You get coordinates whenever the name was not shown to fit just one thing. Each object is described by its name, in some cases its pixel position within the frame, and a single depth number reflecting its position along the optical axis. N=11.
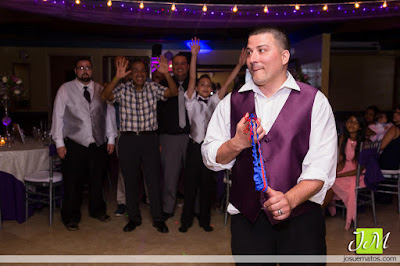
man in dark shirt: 4.08
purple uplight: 4.51
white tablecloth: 3.90
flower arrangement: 4.40
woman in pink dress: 3.97
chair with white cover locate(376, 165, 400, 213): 4.47
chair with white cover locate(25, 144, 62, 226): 3.86
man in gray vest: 3.80
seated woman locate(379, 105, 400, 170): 4.50
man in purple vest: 1.46
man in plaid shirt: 3.75
